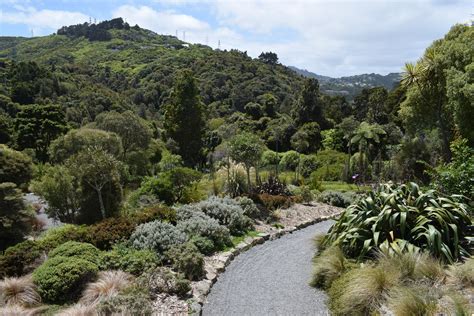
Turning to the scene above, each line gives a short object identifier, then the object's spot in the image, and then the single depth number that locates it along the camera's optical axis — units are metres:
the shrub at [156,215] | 10.24
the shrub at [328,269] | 7.14
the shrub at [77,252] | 7.42
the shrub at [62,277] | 6.70
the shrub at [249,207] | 12.20
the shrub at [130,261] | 7.62
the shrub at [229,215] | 10.95
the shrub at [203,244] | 9.09
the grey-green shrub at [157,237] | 8.61
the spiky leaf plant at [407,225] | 7.07
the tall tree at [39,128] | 36.28
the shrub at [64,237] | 8.51
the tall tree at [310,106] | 42.28
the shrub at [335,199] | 15.79
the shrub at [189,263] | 7.62
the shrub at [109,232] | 8.97
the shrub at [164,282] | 6.86
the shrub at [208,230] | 9.68
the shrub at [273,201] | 13.34
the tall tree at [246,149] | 14.55
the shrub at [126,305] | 5.70
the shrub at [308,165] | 29.03
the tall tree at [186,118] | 31.19
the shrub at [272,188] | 15.24
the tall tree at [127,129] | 28.16
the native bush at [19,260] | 7.61
